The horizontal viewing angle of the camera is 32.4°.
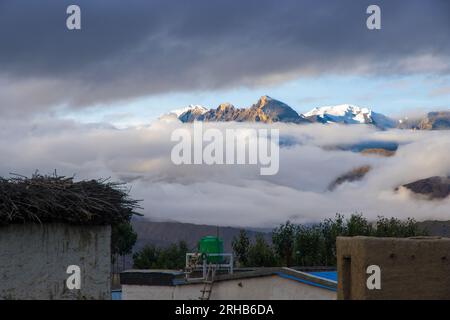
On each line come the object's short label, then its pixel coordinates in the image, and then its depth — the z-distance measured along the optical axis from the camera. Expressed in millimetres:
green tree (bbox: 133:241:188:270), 79188
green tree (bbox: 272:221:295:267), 64131
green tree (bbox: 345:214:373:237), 61844
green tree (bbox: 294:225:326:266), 60881
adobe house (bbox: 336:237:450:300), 20938
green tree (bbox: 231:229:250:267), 63781
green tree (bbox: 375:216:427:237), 63000
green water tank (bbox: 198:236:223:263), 32719
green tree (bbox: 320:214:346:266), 60931
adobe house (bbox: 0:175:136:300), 20203
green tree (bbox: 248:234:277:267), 60844
